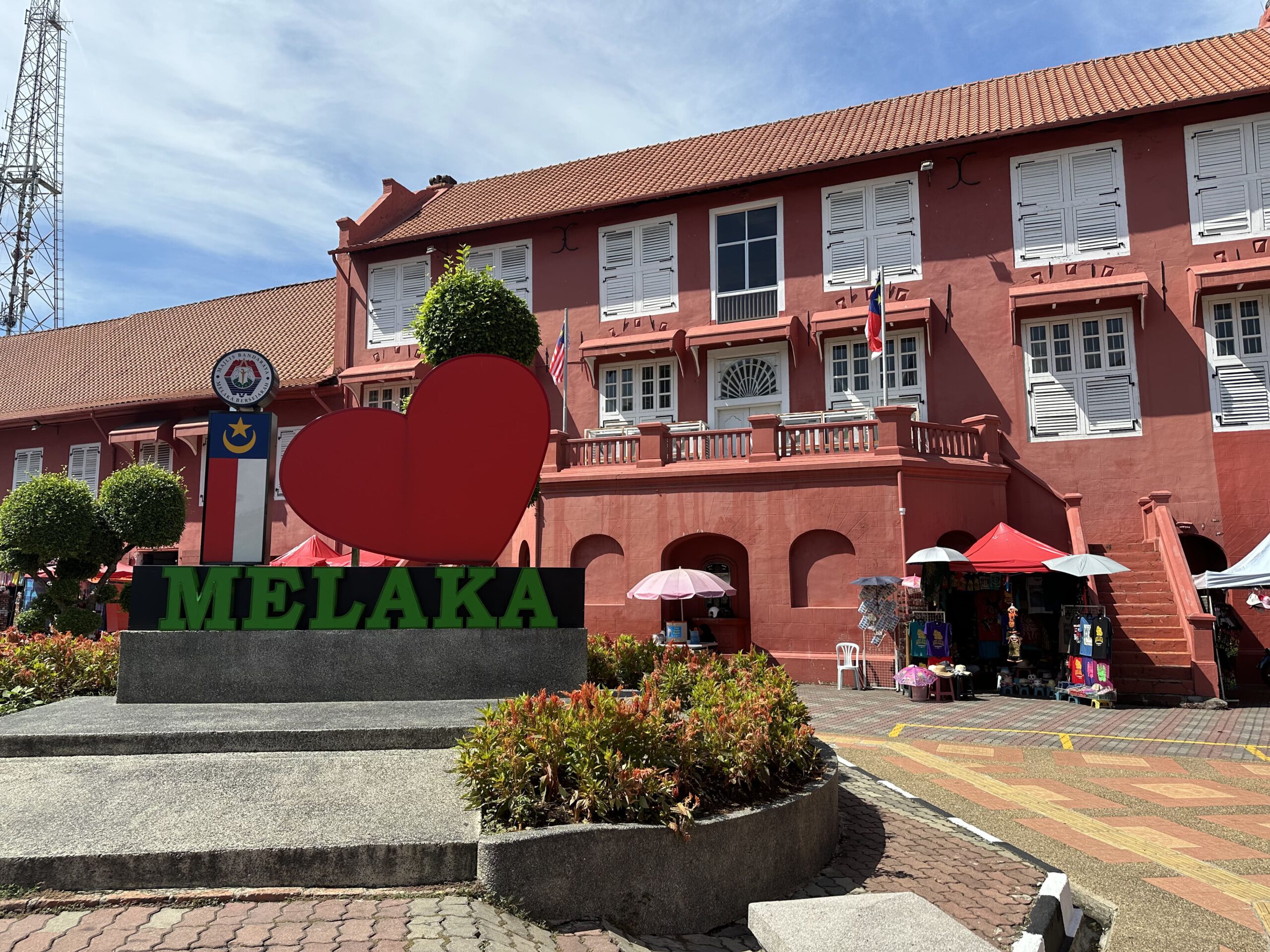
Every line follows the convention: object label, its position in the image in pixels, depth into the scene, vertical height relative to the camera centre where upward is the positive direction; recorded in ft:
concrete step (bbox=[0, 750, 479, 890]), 14.16 -4.12
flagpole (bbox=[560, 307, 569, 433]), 66.08 +13.68
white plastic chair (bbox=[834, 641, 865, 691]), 52.39 -4.25
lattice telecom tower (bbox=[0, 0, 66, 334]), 126.11 +60.87
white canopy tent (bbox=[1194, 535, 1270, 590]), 45.39 +0.71
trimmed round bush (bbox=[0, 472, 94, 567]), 56.13 +4.38
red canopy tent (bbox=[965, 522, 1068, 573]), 49.88 +2.05
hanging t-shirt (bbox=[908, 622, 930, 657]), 49.88 -2.93
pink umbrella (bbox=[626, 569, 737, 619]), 50.57 +0.16
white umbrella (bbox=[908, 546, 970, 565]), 49.49 +1.86
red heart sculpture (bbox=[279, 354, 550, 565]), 28.30 +4.03
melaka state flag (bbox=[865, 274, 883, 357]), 56.90 +17.24
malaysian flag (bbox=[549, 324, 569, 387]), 60.39 +15.59
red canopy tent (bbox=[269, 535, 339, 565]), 61.26 +2.49
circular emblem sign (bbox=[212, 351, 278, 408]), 28.78 +6.86
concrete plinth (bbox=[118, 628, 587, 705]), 25.79 -2.27
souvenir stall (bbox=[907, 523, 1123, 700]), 48.62 -1.87
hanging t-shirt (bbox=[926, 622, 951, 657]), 49.78 -2.87
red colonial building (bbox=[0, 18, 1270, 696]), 54.95 +16.83
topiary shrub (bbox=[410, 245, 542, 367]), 40.04 +12.29
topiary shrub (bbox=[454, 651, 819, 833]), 15.66 -3.26
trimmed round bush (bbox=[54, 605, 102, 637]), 54.85 -2.01
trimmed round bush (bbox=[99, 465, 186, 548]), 59.11 +5.46
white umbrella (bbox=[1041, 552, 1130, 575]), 46.96 +1.25
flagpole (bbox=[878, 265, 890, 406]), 56.90 +18.52
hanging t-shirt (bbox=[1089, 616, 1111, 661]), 45.91 -2.65
